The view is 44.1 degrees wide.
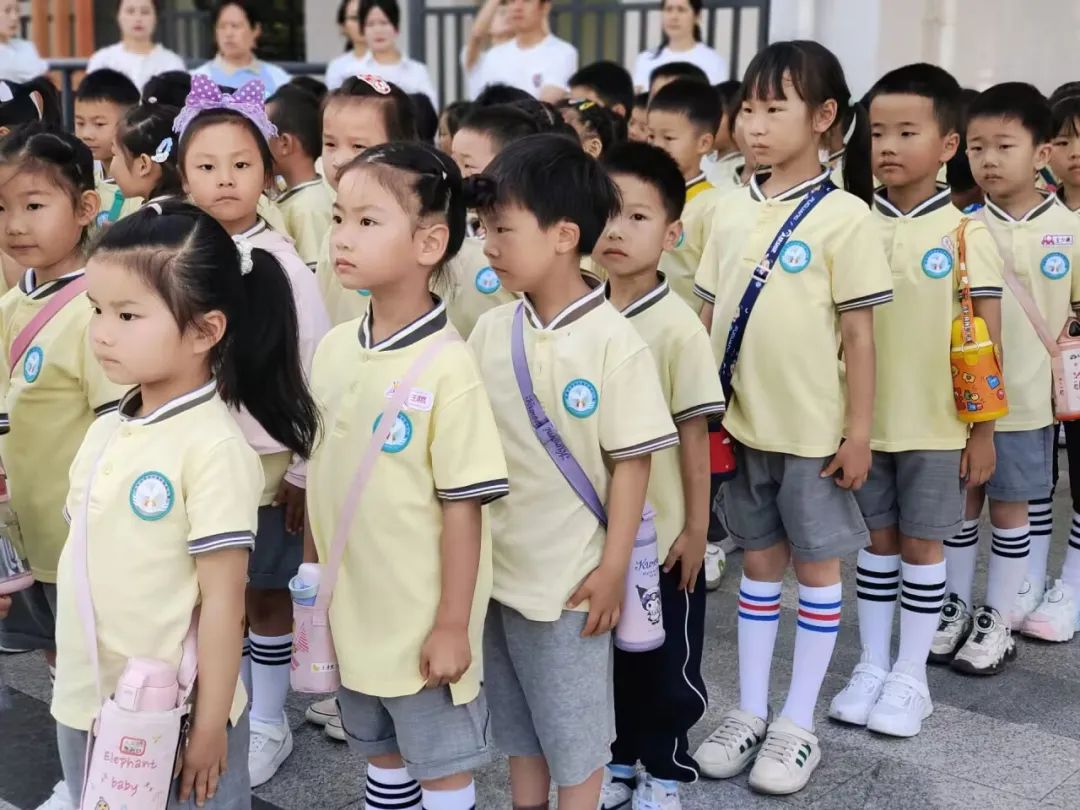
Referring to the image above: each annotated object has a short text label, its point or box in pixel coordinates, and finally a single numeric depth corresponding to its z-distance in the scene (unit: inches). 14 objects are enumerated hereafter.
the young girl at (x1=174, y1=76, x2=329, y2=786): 107.5
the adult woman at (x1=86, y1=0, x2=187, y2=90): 251.6
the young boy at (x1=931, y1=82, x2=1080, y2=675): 134.9
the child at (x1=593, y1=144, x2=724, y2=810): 99.8
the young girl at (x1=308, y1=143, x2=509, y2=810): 82.7
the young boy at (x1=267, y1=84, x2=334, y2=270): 146.3
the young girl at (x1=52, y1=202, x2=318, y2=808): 75.5
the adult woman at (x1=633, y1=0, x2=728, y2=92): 242.8
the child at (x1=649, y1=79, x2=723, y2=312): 157.6
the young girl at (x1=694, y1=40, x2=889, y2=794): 108.6
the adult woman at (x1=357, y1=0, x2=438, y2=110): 250.7
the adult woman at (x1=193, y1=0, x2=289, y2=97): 234.4
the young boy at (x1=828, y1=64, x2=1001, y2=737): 118.9
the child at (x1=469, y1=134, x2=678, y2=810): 88.6
